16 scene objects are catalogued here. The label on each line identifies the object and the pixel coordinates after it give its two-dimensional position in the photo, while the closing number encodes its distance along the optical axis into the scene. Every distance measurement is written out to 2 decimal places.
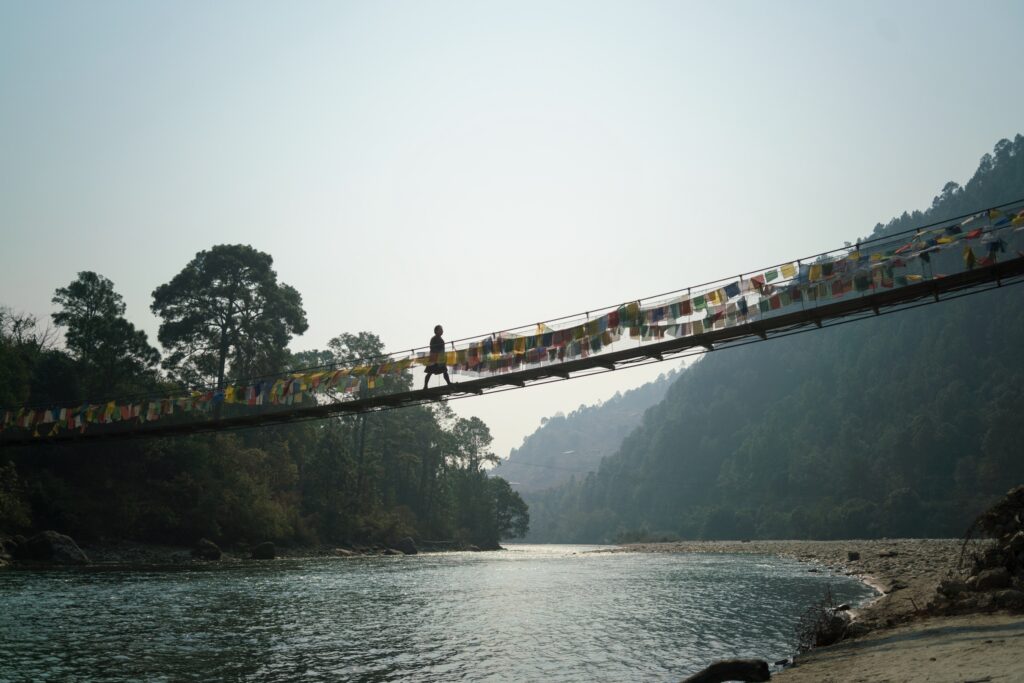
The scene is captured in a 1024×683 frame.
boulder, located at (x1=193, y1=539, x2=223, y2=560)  48.67
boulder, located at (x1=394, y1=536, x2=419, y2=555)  74.62
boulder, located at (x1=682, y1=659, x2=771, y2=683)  12.95
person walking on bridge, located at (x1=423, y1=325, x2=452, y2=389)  24.03
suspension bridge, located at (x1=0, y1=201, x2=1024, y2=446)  18.06
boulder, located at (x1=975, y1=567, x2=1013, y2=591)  15.52
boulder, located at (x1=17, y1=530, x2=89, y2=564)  39.47
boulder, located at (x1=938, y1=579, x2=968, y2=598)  16.69
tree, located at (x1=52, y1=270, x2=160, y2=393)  53.60
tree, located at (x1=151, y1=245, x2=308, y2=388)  64.75
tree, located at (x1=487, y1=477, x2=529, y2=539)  120.12
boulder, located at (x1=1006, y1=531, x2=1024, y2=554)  15.23
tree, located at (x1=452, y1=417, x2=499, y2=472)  116.12
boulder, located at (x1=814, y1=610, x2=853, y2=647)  16.72
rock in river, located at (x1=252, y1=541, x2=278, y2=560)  52.75
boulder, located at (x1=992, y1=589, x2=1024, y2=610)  14.17
